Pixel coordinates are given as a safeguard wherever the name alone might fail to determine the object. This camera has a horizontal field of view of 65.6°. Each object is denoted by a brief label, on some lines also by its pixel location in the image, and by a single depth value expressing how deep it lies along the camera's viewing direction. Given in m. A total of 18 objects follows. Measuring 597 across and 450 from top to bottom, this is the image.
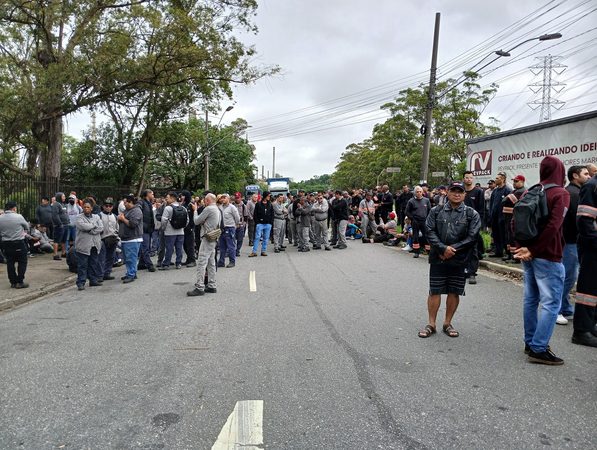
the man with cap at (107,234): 10.09
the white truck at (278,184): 39.44
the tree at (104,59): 15.48
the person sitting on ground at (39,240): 13.77
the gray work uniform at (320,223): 15.47
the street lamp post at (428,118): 19.11
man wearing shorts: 5.48
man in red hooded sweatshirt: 4.61
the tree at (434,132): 34.47
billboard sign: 10.66
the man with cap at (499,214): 10.72
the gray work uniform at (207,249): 8.25
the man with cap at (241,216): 14.50
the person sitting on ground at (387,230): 17.02
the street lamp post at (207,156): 35.62
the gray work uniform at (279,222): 15.02
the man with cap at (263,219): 13.84
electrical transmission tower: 46.69
